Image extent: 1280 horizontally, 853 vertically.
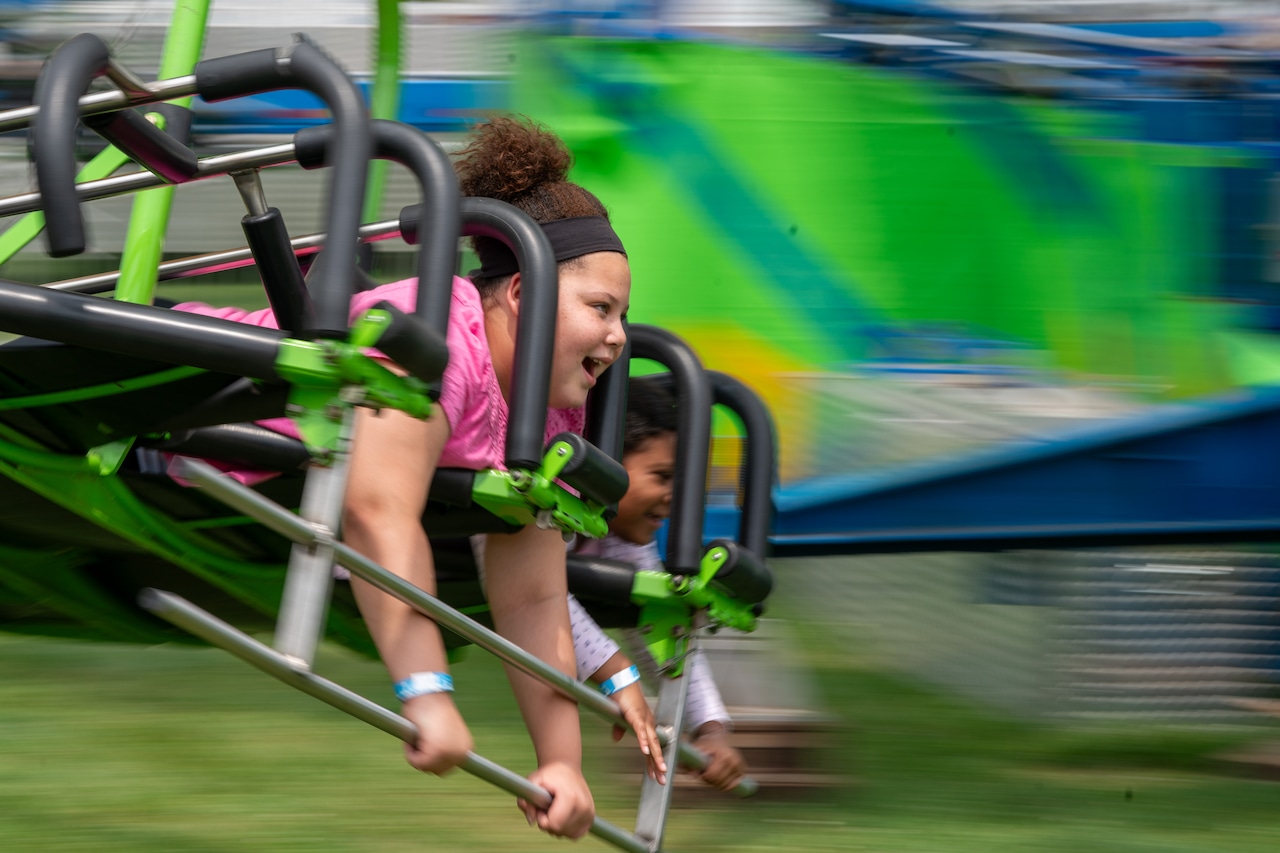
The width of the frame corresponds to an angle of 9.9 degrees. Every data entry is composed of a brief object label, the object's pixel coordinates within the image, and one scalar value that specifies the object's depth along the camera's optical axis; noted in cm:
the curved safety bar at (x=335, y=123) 717
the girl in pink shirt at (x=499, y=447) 735
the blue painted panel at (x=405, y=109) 1164
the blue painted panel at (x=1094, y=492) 854
